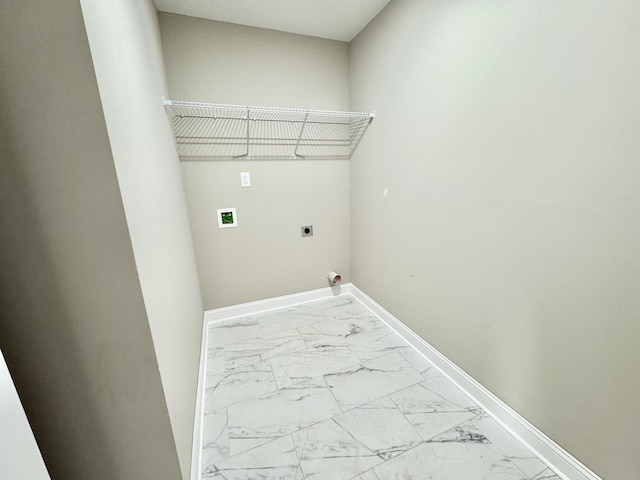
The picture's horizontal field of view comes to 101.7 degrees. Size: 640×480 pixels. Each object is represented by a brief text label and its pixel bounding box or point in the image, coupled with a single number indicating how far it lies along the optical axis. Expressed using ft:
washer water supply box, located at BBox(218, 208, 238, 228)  6.62
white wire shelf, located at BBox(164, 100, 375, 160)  5.98
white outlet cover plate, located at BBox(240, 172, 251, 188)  6.61
